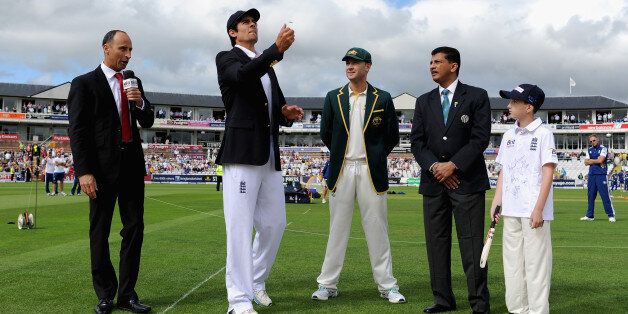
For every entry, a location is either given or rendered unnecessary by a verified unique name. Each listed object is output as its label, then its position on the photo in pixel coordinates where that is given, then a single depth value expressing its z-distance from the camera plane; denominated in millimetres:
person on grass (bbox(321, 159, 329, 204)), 23811
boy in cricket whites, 4727
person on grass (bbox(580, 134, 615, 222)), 14836
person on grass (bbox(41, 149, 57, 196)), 26547
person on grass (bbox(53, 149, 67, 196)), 25547
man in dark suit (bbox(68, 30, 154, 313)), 5012
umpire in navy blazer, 5066
